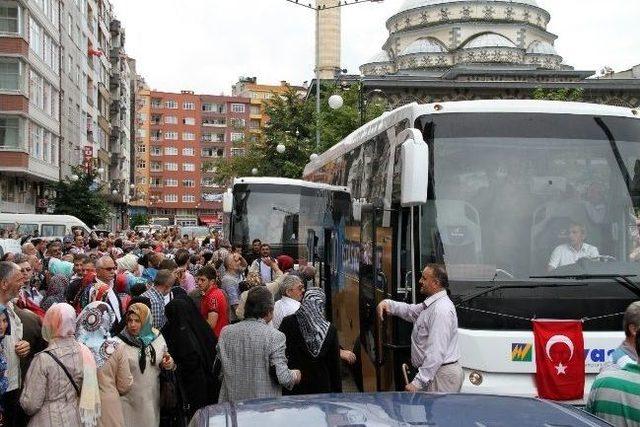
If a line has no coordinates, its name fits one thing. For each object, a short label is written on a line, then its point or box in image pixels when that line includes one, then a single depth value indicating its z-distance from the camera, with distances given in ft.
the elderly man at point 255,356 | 20.83
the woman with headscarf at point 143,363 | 21.42
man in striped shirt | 13.55
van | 106.01
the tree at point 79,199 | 158.20
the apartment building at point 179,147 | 424.87
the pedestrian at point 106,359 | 19.93
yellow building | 439.63
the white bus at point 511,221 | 23.13
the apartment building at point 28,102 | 132.36
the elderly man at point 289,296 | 25.94
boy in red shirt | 30.48
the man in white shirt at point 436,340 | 21.93
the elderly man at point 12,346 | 20.42
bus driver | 23.86
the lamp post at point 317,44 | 103.30
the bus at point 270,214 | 71.26
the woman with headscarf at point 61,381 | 18.15
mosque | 231.30
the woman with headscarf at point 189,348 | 24.95
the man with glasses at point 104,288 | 27.58
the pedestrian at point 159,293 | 26.14
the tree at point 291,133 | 129.29
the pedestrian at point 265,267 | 49.49
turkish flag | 22.72
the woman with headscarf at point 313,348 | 22.03
